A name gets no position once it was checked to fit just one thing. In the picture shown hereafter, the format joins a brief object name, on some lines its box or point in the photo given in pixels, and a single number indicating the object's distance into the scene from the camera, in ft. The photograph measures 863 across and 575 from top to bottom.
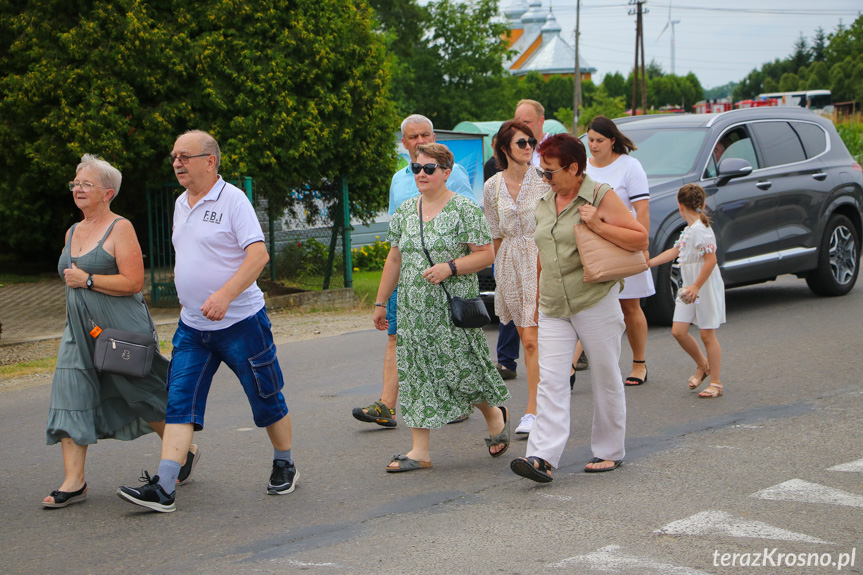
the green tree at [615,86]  366.43
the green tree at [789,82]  280.51
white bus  208.64
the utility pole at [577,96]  182.71
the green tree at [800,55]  336.49
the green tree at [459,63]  164.86
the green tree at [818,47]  336.29
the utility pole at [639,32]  214.48
